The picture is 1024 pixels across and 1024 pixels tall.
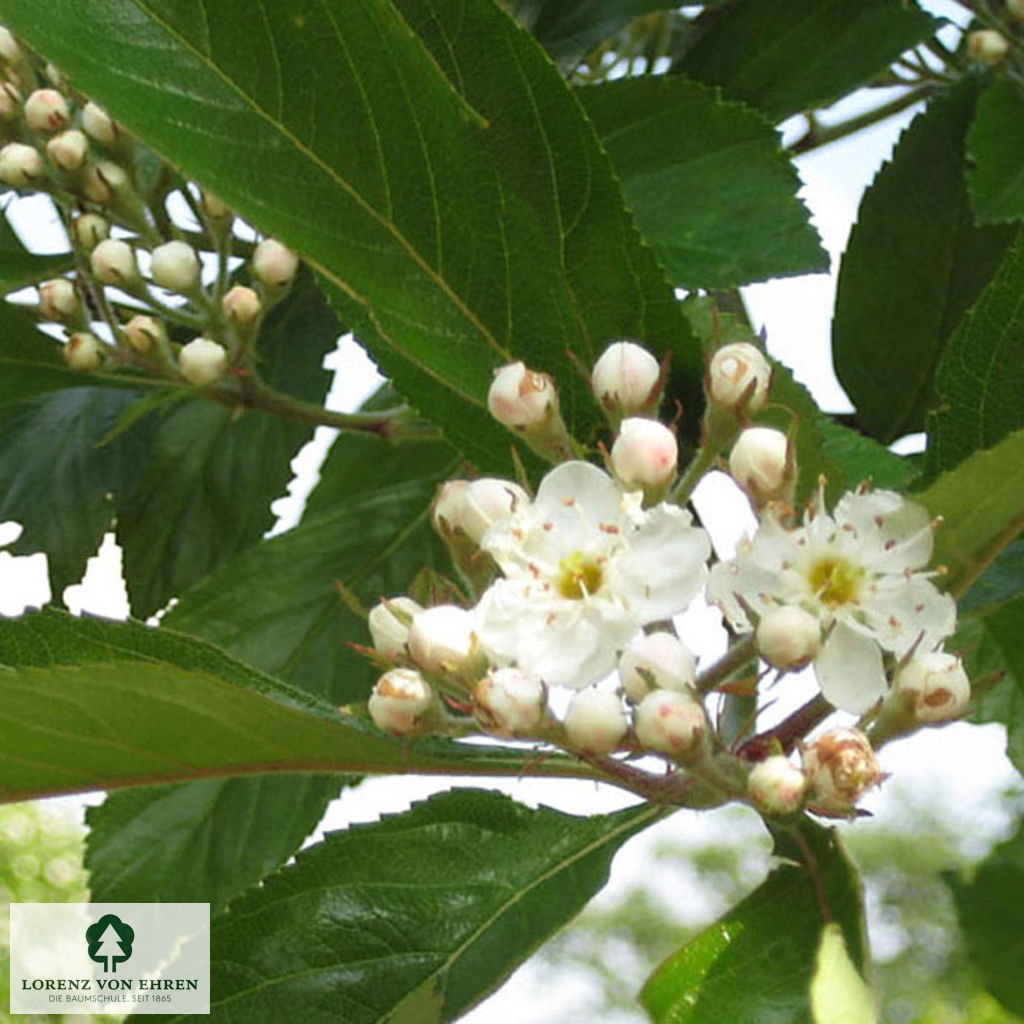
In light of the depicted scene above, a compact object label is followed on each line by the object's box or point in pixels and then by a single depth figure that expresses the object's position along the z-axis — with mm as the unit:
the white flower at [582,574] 276
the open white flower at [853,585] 278
